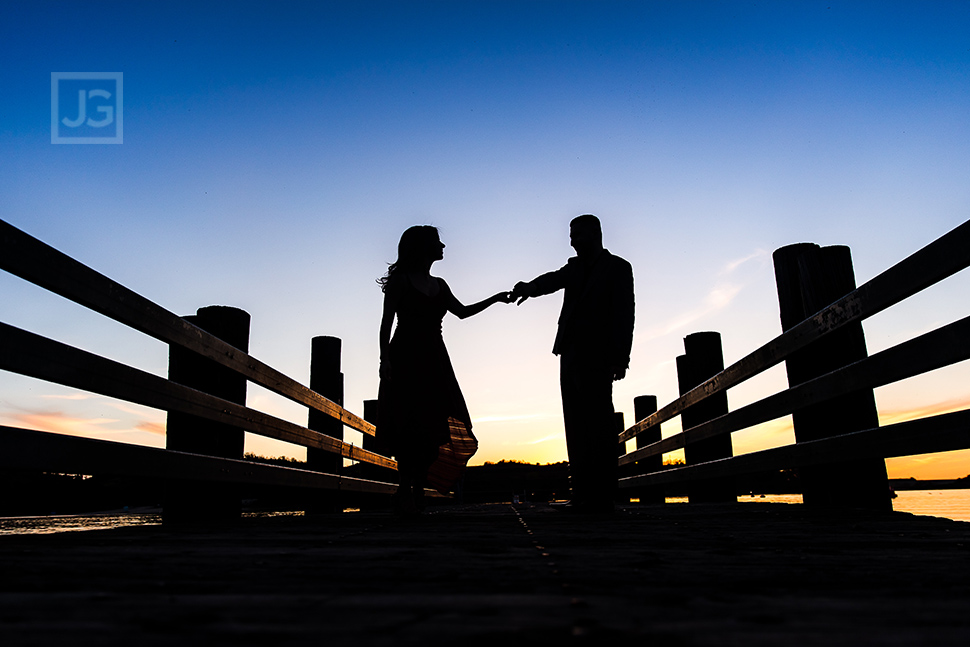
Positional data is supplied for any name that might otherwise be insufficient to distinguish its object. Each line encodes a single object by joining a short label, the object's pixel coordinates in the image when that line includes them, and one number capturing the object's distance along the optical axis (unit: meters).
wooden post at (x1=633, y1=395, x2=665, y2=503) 9.78
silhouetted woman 4.80
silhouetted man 4.96
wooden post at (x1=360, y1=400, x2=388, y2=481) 10.76
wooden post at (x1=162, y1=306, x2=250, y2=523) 4.12
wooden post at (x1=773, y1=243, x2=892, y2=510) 3.96
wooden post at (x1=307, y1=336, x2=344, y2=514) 7.82
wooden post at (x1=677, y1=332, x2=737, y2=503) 7.18
